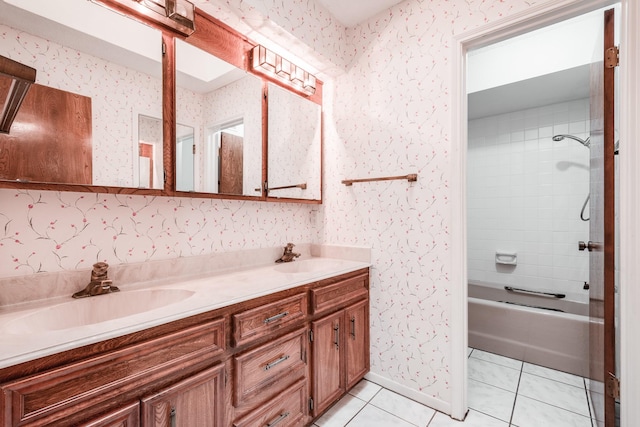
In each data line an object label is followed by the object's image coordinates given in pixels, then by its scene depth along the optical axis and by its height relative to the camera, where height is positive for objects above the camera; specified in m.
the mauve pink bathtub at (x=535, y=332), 2.07 -0.93
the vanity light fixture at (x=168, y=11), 1.28 +0.93
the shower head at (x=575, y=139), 2.58 +0.66
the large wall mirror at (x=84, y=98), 1.05 +0.48
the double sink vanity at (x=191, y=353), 0.77 -0.49
